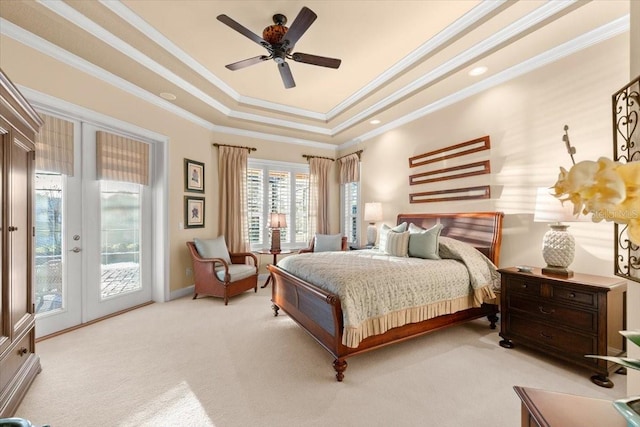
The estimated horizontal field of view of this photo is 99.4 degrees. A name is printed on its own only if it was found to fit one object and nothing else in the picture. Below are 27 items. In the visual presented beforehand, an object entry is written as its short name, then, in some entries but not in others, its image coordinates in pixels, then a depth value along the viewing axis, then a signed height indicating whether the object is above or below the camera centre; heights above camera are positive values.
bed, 2.23 -0.93
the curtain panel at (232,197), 5.02 +0.30
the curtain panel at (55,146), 2.83 +0.72
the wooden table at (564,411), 0.83 -0.65
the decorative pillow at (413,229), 3.47 -0.21
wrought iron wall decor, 1.24 +0.35
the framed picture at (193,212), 4.48 +0.02
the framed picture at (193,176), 4.48 +0.63
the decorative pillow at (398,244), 3.33 -0.39
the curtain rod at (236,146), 5.01 +1.27
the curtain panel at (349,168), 5.69 +0.97
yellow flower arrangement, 0.54 +0.05
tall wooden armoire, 1.71 -0.23
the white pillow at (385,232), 3.66 -0.26
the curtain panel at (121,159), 3.38 +0.73
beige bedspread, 2.29 -0.66
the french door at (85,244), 2.93 -0.39
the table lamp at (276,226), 4.88 -0.24
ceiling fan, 2.28 +1.57
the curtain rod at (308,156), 5.95 +1.25
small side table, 4.82 -0.71
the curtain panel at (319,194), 5.96 +0.42
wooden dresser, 2.12 -0.89
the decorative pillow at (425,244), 3.10 -0.36
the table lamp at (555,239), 2.40 -0.24
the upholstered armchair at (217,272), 4.02 -0.91
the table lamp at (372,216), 4.89 -0.06
